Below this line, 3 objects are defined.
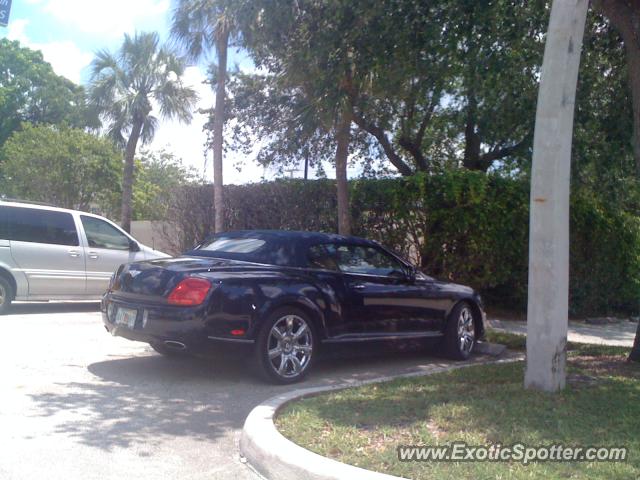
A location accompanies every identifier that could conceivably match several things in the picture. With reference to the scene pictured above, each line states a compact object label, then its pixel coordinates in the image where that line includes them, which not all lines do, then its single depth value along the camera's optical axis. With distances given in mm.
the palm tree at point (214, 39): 16031
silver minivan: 12023
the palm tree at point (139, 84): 21938
